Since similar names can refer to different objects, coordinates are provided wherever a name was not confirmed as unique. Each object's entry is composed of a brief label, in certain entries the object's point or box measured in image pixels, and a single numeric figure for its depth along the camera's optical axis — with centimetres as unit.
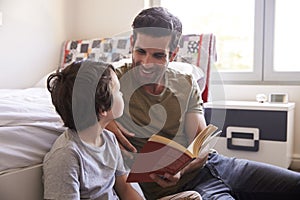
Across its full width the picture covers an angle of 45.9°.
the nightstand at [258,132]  205
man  113
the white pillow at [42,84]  220
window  245
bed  79
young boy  78
